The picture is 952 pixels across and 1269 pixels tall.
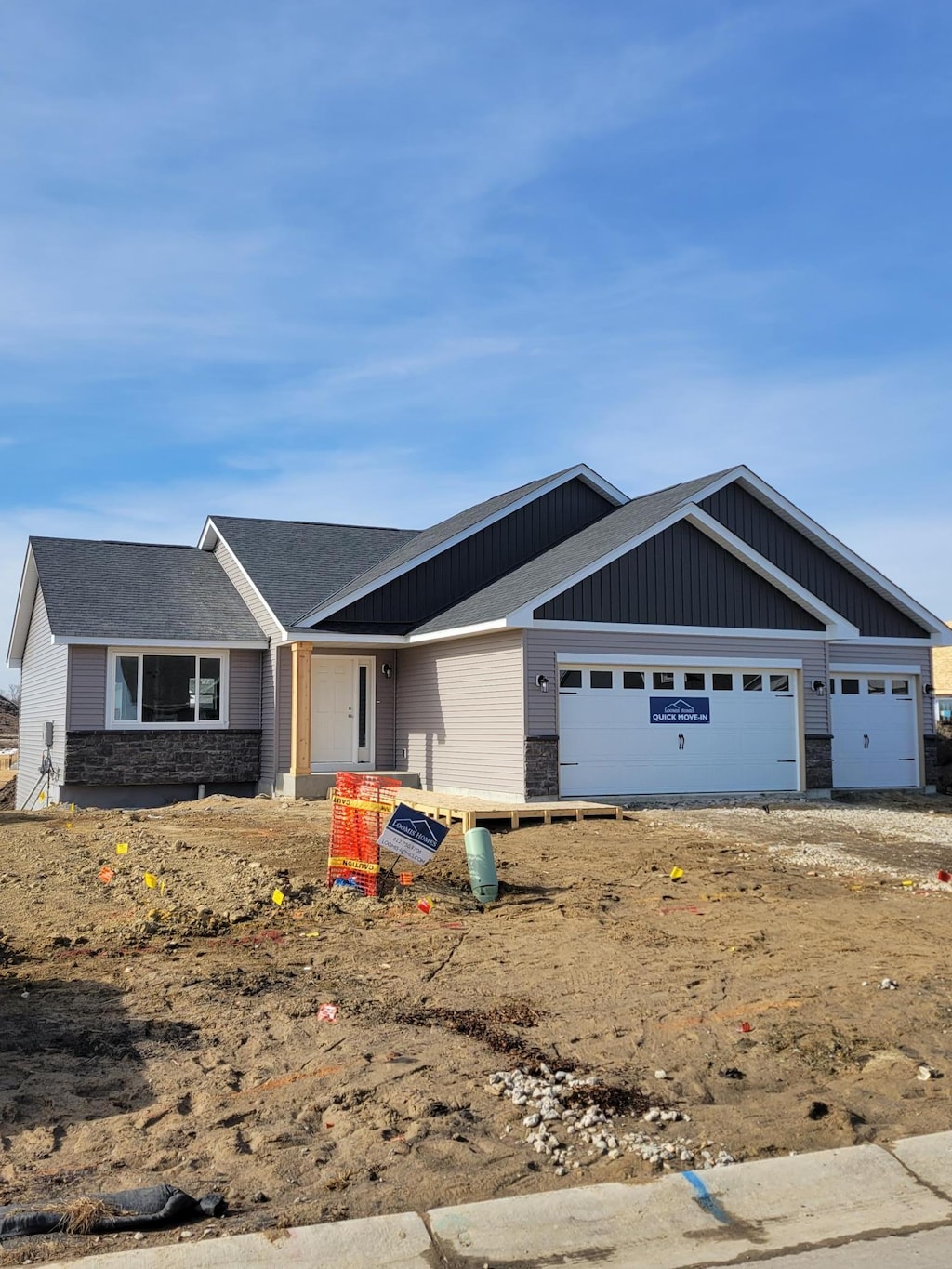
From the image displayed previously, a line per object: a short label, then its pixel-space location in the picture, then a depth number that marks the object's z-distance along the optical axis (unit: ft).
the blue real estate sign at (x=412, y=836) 31.14
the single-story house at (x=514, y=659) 57.72
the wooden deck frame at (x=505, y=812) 47.47
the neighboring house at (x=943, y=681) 146.51
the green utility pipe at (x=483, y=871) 32.07
